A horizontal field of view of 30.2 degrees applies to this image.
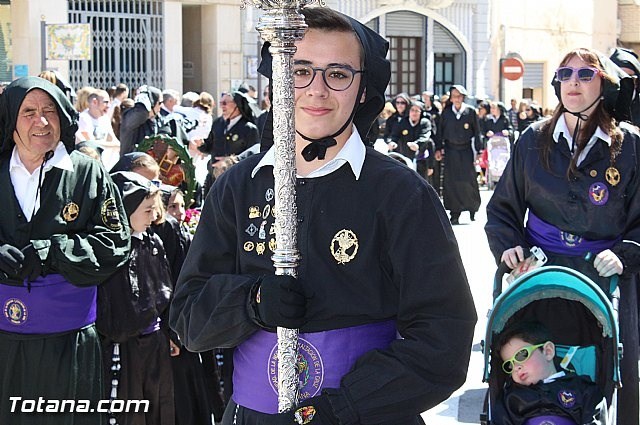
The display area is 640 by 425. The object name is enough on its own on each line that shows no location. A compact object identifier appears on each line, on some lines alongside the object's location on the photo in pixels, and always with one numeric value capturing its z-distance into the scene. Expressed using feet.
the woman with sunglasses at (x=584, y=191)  18.89
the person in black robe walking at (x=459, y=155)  57.88
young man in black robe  9.96
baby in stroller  17.46
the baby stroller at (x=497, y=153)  74.38
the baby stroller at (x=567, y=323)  17.44
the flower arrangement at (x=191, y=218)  24.31
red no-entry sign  105.09
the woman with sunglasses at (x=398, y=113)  62.03
